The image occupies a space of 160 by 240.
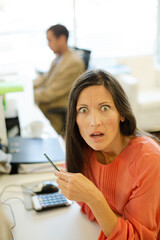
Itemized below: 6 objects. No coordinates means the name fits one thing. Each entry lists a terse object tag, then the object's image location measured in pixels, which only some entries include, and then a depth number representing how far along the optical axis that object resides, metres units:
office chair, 2.72
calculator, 1.20
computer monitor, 1.60
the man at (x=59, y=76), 2.86
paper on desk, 1.54
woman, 0.92
